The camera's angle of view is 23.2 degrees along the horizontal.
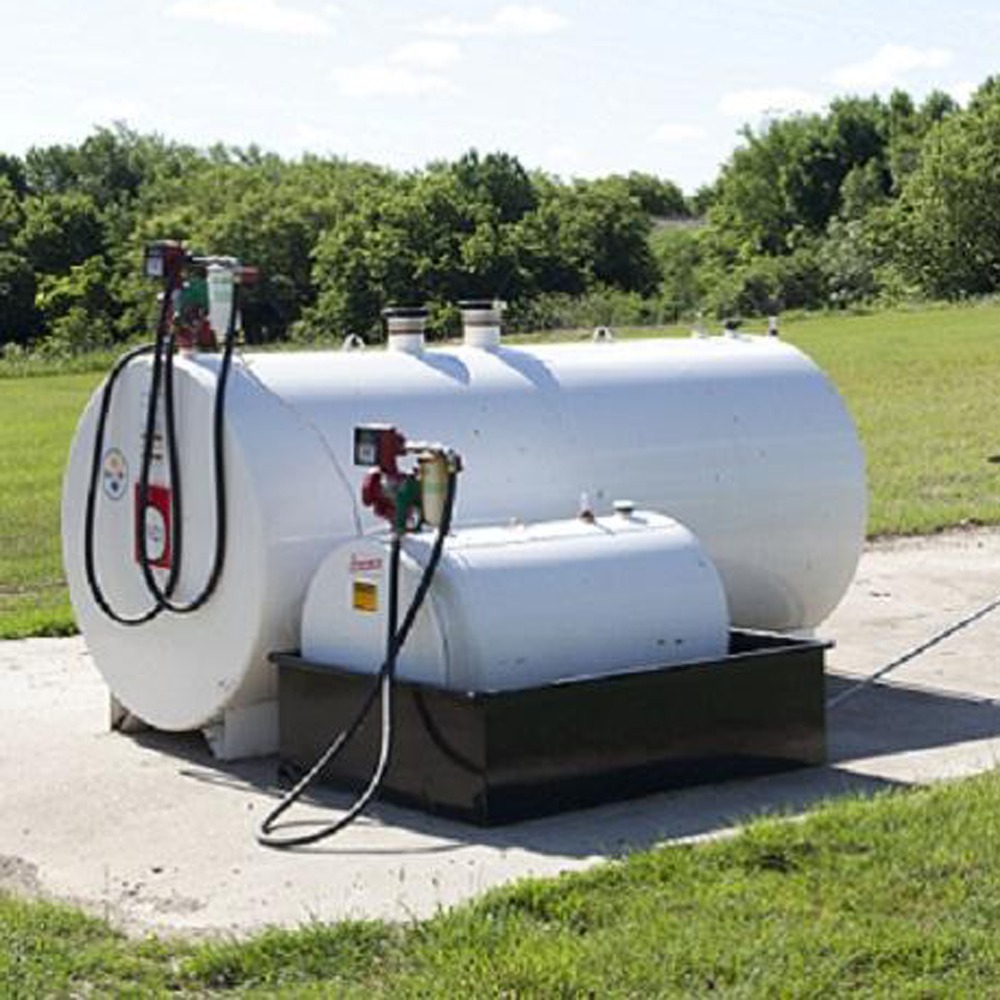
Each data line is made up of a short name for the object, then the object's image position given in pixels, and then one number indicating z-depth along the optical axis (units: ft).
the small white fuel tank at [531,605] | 26.68
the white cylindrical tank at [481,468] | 29.12
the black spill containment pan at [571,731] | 26.12
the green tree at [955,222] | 276.21
